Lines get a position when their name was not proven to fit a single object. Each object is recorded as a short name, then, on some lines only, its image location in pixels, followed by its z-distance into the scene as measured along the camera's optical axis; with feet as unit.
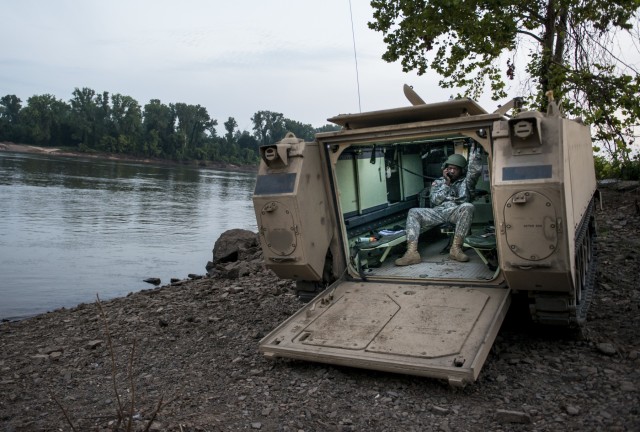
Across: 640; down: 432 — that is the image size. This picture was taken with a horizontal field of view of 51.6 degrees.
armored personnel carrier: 17.03
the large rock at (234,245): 48.29
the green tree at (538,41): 40.93
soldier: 23.16
